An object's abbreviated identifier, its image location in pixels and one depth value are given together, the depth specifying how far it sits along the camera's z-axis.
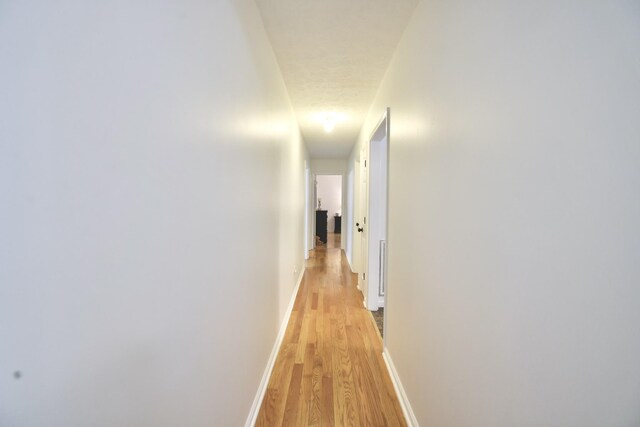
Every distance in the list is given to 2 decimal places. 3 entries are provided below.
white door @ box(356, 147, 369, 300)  3.17
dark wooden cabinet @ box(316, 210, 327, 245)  7.77
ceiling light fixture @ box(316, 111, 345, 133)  3.13
